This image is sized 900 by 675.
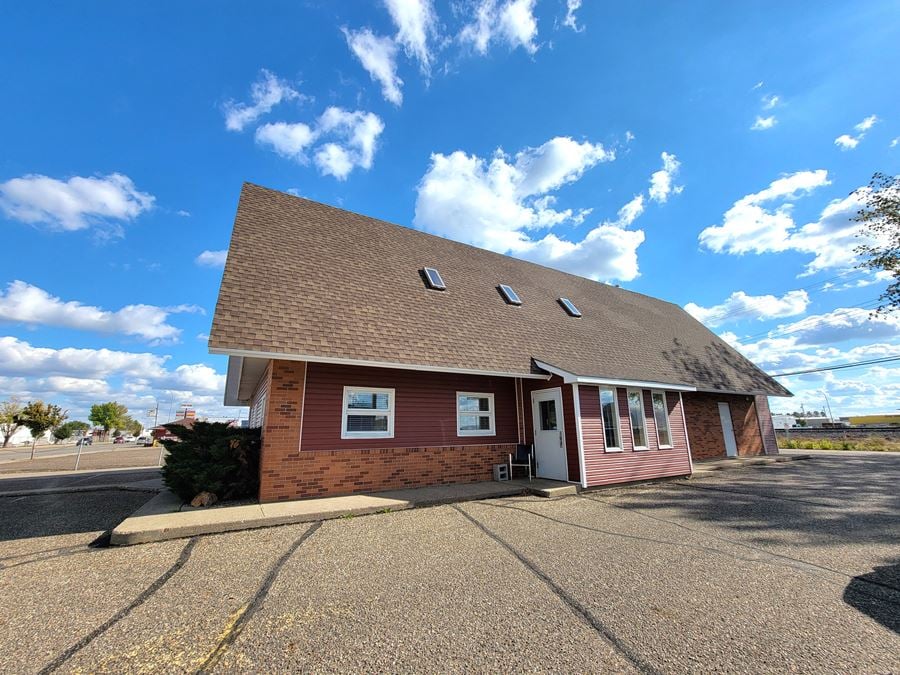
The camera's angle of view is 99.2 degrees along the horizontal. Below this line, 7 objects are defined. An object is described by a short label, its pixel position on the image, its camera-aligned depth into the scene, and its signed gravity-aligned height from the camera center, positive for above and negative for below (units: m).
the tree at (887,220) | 16.75 +8.58
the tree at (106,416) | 70.88 +3.26
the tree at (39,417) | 36.66 +1.71
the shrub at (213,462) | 7.41 -0.59
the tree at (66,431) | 56.16 +0.58
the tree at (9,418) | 39.34 +1.76
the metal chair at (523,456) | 9.71 -0.74
